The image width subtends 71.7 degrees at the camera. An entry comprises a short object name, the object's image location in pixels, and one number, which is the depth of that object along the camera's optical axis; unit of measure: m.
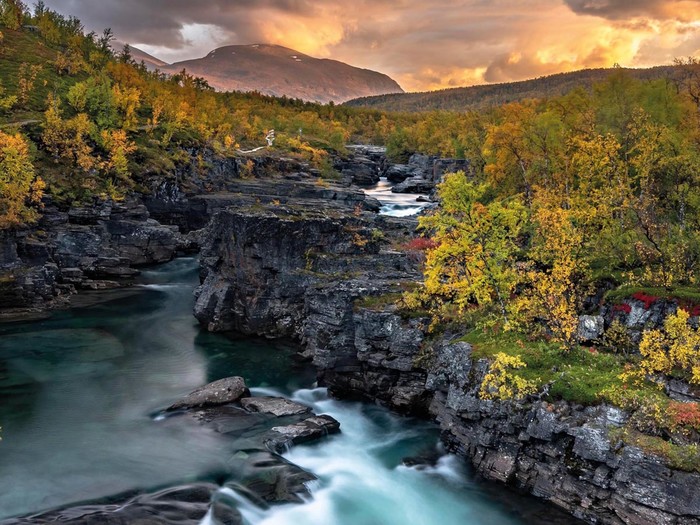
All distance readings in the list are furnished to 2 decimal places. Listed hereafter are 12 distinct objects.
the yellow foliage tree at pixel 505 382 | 21.50
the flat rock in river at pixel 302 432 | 25.84
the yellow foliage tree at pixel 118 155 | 66.25
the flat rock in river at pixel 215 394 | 29.97
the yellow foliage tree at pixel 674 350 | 20.14
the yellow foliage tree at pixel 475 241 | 26.05
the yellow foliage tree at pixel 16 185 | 49.41
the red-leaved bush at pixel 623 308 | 25.83
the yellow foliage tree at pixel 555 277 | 23.86
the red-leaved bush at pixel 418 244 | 47.56
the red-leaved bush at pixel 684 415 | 18.00
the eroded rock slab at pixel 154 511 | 19.03
